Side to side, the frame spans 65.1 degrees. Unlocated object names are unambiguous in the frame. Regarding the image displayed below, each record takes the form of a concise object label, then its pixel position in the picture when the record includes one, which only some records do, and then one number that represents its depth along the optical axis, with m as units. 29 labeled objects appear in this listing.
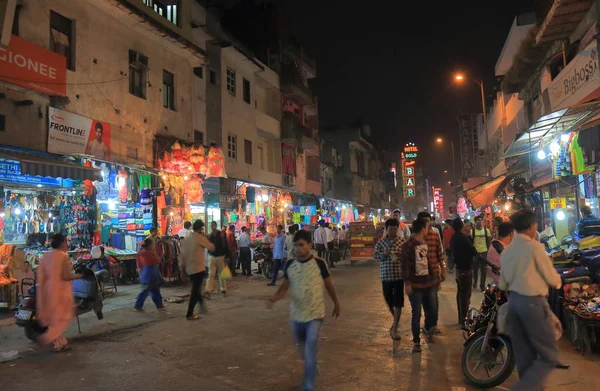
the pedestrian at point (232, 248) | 17.23
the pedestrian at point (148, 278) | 10.38
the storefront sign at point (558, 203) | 13.67
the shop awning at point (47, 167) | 10.23
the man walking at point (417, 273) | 6.86
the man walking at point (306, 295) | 4.84
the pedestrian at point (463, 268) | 8.17
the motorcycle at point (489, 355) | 5.11
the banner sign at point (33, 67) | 11.23
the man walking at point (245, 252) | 17.69
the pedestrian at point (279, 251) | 15.55
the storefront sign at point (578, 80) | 9.98
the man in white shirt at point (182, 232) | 15.89
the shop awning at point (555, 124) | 8.79
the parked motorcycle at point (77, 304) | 7.68
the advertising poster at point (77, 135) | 12.65
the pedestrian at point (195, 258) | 9.80
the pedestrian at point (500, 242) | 7.13
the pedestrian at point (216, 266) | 12.62
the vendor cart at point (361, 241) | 21.83
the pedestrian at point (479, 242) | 13.14
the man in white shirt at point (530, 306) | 4.20
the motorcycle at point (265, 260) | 17.31
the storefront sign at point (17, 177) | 10.48
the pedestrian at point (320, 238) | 19.83
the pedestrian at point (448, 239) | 16.06
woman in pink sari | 7.04
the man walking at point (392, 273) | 7.42
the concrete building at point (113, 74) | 12.03
